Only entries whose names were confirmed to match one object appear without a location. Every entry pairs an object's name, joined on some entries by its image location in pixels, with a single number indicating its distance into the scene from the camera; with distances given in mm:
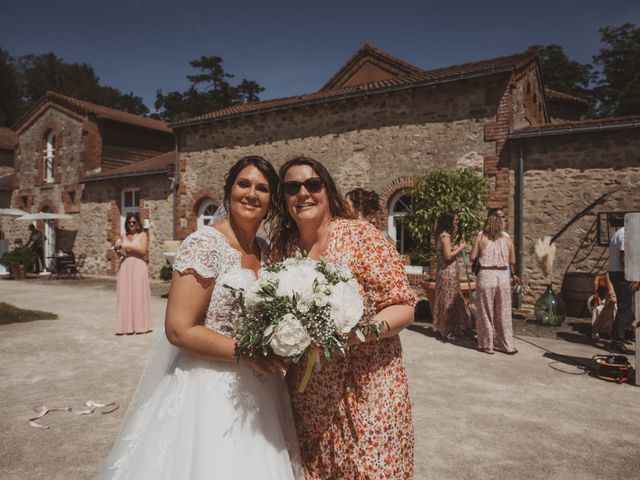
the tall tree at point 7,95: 38559
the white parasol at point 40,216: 18391
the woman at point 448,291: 7102
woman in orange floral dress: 1764
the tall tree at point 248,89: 45906
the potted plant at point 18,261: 17109
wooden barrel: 9000
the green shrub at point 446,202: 9617
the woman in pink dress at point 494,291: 6305
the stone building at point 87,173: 17766
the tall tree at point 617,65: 30361
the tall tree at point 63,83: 44531
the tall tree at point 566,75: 33188
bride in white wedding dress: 1694
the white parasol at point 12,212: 19320
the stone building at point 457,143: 9453
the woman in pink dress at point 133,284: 7289
